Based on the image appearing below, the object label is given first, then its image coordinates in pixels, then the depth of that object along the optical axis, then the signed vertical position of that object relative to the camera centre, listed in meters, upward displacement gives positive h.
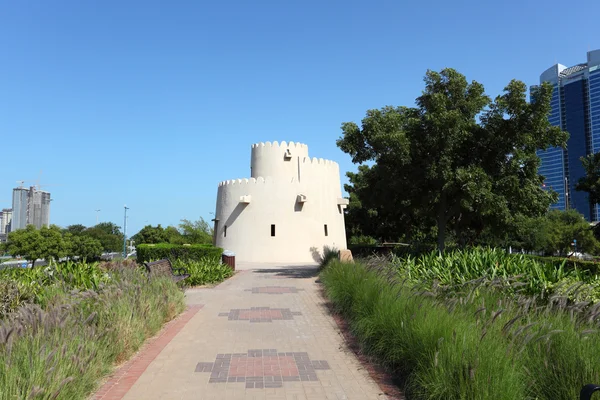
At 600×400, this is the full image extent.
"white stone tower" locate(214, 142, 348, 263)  31.48 +2.22
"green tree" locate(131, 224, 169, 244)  64.62 +0.72
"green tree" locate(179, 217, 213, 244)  46.96 +0.89
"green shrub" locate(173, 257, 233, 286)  15.75 -1.17
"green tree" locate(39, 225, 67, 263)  43.28 -0.46
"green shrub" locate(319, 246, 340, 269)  19.56 -0.69
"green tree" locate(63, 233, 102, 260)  47.84 -0.72
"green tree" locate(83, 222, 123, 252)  71.44 +0.07
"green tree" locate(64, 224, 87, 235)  87.62 +2.39
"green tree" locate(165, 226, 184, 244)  50.31 +0.97
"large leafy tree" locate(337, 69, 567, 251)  14.88 +3.26
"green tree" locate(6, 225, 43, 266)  42.44 -0.47
